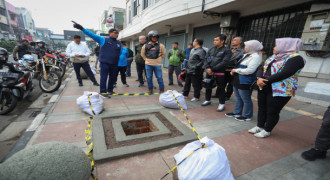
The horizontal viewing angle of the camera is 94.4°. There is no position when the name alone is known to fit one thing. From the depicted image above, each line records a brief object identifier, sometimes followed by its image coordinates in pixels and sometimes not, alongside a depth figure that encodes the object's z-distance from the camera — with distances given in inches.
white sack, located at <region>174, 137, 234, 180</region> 59.3
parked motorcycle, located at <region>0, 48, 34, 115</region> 142.9
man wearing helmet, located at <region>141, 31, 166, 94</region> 183.6
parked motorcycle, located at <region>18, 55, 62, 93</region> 202.7
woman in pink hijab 87.4
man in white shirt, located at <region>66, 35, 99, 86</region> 210.1
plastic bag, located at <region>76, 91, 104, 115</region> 131.5
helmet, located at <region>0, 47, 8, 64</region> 149.7
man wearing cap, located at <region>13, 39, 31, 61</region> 268.6
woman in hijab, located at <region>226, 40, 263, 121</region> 116.3
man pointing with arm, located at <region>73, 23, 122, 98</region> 166.1
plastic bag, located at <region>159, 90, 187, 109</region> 149.1
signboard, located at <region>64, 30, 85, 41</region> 2257.9
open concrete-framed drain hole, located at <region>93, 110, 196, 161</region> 85.3
